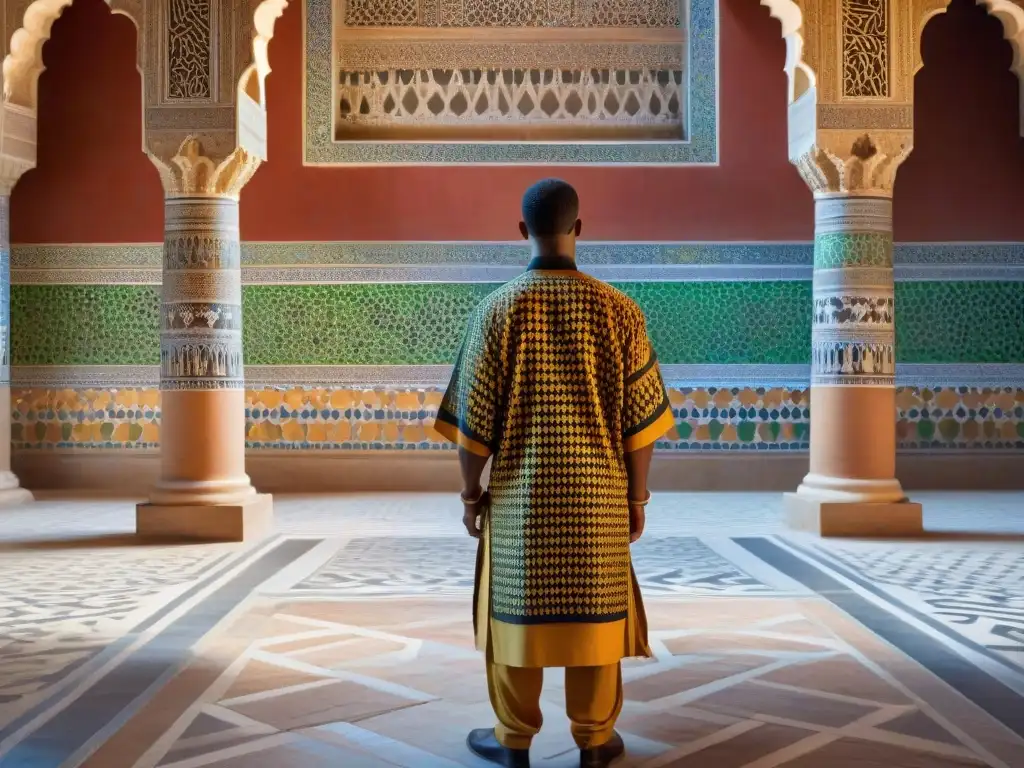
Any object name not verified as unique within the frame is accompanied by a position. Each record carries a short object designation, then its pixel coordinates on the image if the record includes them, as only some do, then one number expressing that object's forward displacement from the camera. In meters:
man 2.70
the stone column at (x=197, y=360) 6.63
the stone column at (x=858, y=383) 6.75
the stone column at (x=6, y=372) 8.45
